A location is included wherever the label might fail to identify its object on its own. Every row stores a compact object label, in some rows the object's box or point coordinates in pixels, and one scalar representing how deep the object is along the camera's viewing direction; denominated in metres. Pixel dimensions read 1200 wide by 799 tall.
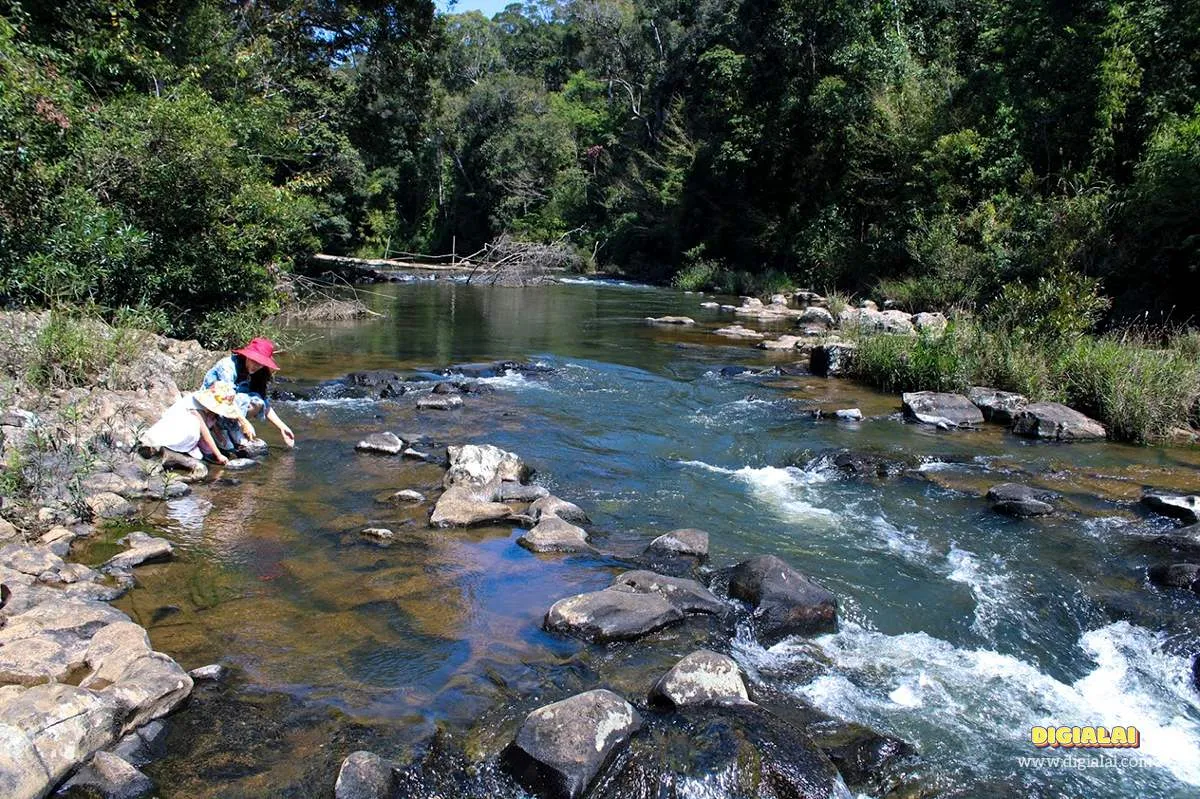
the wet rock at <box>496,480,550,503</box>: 8.51
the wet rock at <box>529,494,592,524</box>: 8.02
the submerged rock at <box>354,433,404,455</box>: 10.11
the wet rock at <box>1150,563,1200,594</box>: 6.89
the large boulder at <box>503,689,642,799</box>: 4.25
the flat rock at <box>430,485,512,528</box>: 7.80
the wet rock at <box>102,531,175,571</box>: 6.31
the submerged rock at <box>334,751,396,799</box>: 4.08
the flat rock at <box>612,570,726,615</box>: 6.23
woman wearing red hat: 9.01
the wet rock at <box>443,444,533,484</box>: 8.85
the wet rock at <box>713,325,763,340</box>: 21.73
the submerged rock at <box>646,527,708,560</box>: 7.28
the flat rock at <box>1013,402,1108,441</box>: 11.54
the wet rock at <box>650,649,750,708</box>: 4.91
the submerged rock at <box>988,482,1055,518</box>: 8.52
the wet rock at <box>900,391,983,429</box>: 12.34
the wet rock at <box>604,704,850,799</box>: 4.31
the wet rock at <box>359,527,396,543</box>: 7.31
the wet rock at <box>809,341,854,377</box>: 16.06
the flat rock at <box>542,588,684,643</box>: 5.79
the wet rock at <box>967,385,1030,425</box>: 12.49
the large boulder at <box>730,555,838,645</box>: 6.04
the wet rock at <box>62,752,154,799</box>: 3.94
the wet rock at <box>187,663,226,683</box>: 4.94
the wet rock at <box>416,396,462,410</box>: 12.88
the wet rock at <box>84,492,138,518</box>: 7.18
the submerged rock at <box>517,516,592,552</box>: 7.35
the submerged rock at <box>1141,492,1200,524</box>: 8.30
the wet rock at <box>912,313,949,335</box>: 15.92
